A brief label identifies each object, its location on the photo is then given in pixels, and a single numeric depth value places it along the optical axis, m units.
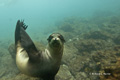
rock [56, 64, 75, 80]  2.70
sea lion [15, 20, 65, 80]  1.84
